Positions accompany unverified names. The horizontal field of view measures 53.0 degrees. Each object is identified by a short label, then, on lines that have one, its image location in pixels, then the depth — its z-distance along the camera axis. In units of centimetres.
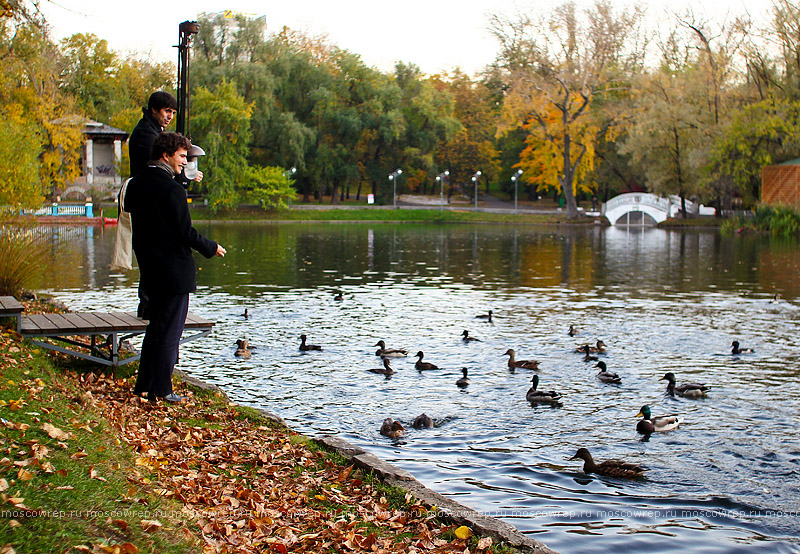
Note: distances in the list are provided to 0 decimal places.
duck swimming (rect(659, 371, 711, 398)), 1162
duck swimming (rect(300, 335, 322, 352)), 1451
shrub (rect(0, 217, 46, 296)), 1340
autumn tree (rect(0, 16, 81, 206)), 4280
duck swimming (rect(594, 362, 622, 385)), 1249
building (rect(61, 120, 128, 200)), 6644
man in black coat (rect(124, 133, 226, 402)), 771
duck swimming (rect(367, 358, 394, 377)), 1282
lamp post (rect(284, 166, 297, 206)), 7323
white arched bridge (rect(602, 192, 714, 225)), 6694
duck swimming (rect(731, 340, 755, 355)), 1480
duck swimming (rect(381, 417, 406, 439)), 958
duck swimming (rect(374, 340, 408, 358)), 1402
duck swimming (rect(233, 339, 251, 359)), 1380
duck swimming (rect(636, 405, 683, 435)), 983
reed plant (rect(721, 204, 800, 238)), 4950
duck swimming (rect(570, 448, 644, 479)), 840
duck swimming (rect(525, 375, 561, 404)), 1117
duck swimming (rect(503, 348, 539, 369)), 1338
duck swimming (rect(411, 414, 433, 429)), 1002
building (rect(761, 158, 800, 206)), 5259
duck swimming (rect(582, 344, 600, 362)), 1418
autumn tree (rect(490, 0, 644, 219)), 6494
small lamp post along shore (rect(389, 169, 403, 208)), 7995
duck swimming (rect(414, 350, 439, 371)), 1334
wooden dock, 908
